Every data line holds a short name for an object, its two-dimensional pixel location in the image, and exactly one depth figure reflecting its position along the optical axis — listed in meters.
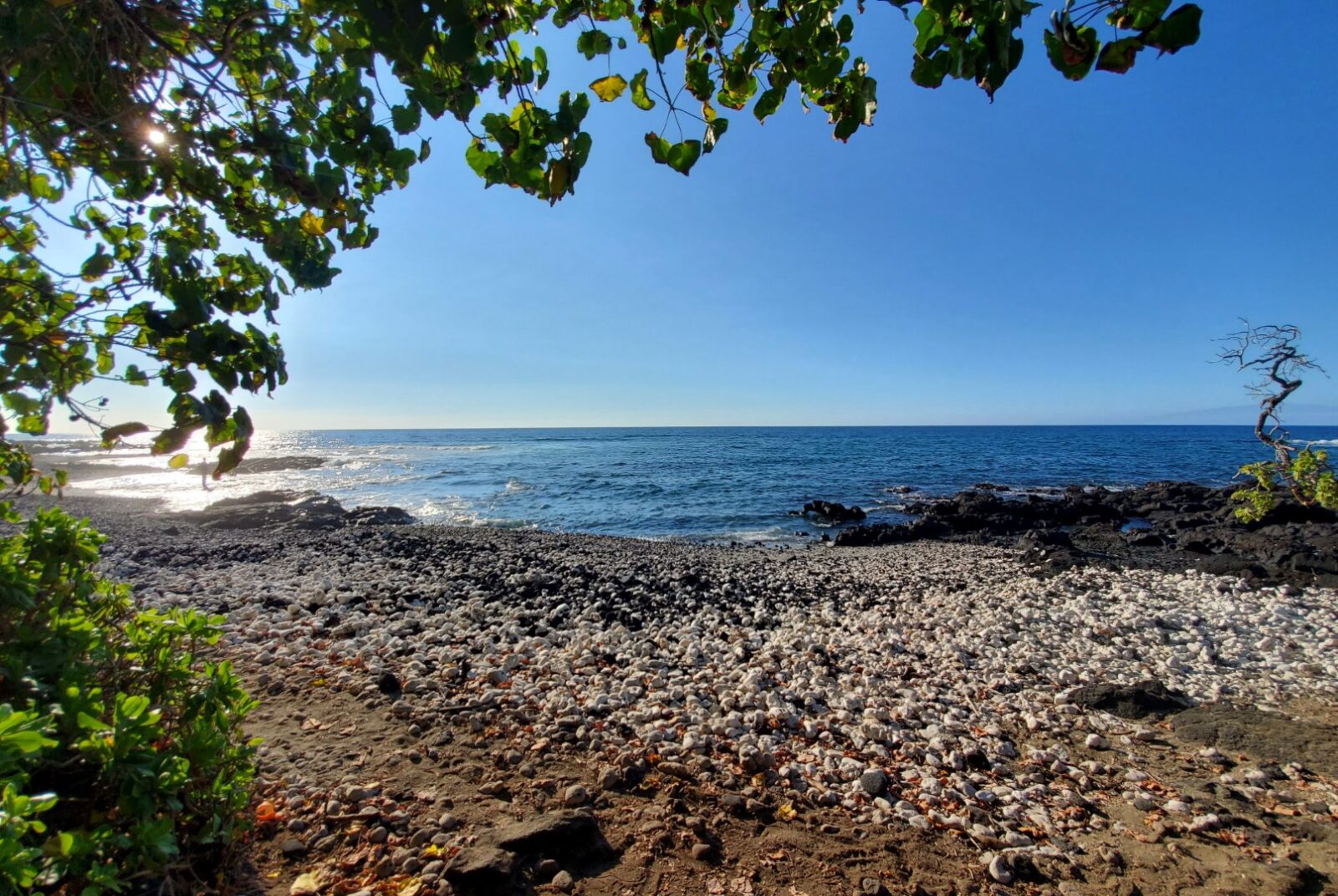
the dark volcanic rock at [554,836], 3.23
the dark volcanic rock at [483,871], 2.90
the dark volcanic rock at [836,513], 23.31
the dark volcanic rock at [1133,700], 5.76
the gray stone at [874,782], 4.26
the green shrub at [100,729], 1.72
